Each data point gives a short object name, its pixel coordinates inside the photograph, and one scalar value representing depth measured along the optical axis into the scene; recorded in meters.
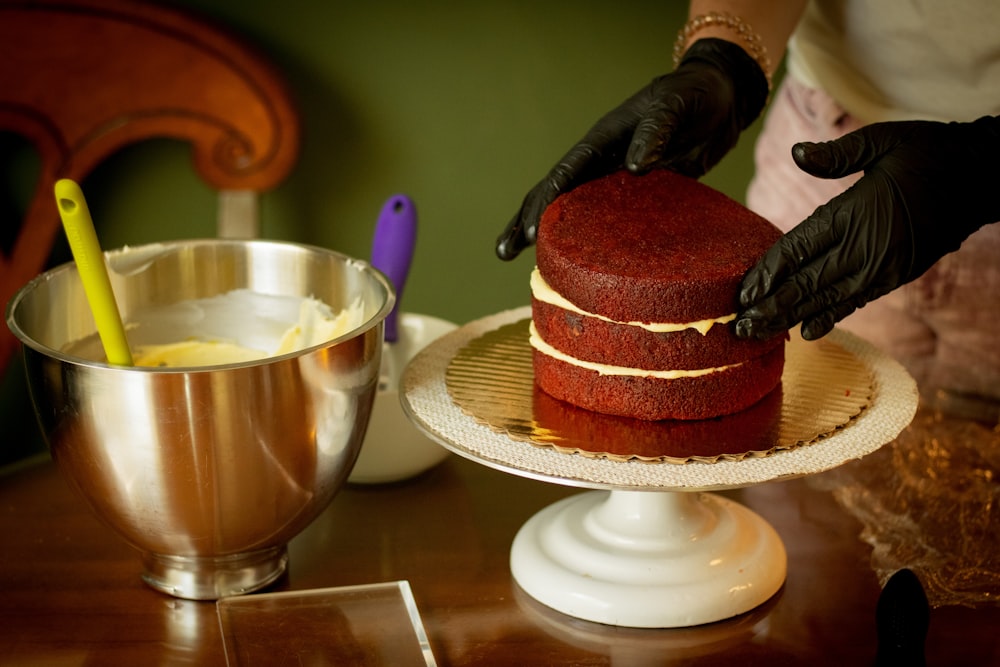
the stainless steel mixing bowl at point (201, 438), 0.93
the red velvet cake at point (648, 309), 1.04
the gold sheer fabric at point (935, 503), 1.09
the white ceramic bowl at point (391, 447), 1.21
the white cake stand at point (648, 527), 0.94
